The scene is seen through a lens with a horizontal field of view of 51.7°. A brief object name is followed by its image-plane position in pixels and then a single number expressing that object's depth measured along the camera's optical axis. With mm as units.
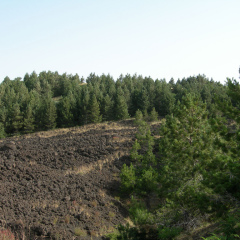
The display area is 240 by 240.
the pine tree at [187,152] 13453
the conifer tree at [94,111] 49812
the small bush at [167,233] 10359
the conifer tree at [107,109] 52656
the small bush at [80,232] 12859
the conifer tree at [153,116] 48188
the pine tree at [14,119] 47844
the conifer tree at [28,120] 47406
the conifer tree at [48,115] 47938
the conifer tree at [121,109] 51244
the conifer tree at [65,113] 49875
